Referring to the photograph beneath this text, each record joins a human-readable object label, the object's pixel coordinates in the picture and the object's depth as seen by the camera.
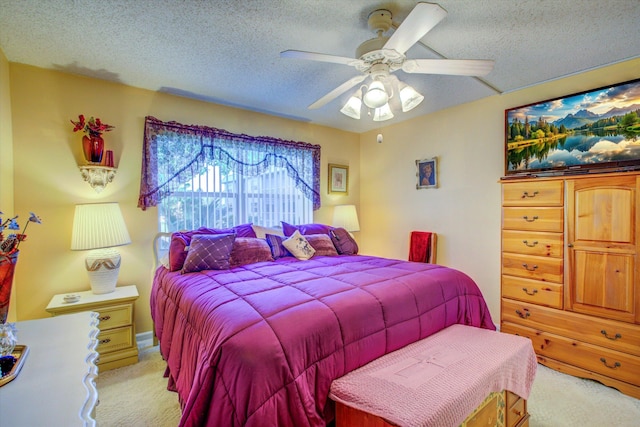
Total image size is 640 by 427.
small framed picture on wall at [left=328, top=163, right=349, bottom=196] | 4.36
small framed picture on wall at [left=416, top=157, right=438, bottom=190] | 3.65
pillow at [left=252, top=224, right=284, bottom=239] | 3.19
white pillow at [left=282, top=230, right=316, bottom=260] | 3.04
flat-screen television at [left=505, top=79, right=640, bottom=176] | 2.32
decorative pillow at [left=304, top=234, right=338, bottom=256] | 3.21
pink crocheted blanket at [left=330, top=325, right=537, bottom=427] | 1.22
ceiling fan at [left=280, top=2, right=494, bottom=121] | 1.61
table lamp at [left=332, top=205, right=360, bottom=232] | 4.16
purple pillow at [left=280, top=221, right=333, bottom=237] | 3.44
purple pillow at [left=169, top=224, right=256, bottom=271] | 2.57
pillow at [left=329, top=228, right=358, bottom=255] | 3.38
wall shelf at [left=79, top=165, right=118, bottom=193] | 2.60
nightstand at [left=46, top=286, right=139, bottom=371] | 2.36
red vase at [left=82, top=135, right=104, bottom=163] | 2.55
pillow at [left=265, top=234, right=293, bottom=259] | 3.04
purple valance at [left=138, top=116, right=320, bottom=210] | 2.90
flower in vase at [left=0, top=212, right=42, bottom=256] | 1.12
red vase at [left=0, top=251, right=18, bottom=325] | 1.09
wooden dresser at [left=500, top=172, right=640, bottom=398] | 2.11
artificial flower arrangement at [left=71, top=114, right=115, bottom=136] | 2.50
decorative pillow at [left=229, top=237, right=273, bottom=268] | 2.71
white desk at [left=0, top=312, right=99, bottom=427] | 0.79
